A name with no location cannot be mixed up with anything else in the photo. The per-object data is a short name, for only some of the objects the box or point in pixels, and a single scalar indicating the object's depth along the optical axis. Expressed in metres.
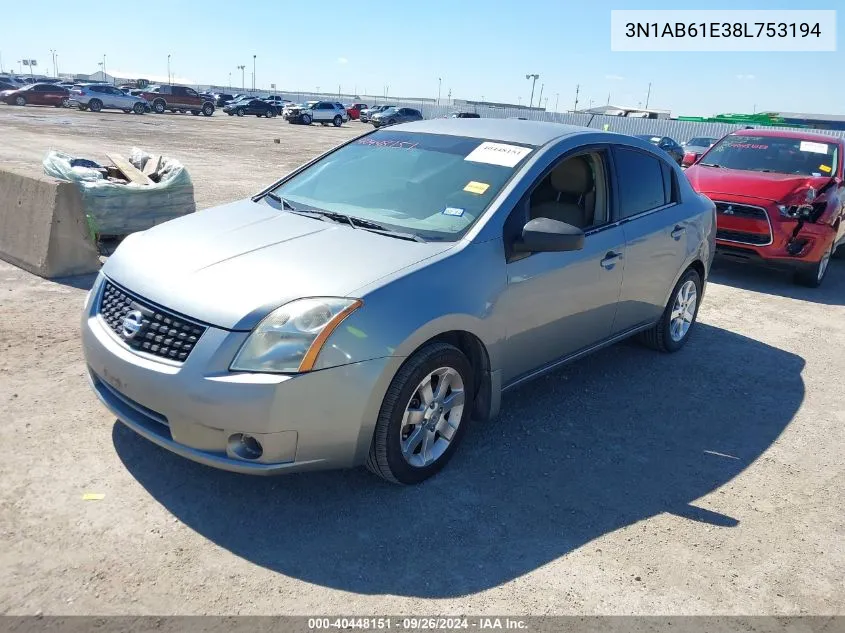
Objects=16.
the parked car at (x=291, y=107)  45.06
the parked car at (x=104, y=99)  41.78
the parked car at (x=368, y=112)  51.75
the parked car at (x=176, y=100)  46.34
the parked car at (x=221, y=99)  63.23
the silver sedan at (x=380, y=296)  2.96
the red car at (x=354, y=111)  52.44
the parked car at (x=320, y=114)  44.66
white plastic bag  7.18
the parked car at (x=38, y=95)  41.00
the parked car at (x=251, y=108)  50.72
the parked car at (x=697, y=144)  22.92
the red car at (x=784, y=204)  8.02
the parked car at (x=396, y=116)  44.90
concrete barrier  6.31
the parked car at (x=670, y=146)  23.42
